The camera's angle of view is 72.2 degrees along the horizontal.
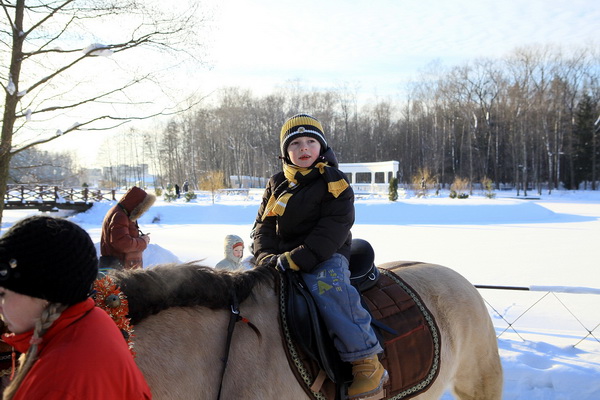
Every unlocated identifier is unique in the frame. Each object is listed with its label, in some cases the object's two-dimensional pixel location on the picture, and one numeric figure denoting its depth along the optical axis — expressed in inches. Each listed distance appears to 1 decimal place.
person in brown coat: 196.5
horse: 64.9
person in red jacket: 38.9
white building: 1458.7
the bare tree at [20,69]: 250.7
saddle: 81.0
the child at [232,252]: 217.8
